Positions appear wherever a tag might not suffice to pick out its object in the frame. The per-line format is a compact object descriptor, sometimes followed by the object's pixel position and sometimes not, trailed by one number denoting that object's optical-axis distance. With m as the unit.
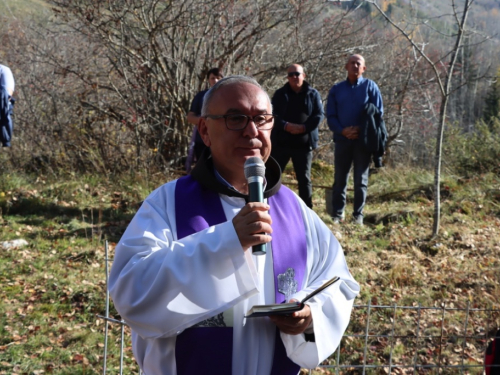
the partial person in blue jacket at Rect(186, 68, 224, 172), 7.34
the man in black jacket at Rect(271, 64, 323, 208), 7.88
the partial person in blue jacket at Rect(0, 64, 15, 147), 7.80
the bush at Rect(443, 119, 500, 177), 11.05
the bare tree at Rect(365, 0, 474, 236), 7.12
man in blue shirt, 7.84
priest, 2.07
